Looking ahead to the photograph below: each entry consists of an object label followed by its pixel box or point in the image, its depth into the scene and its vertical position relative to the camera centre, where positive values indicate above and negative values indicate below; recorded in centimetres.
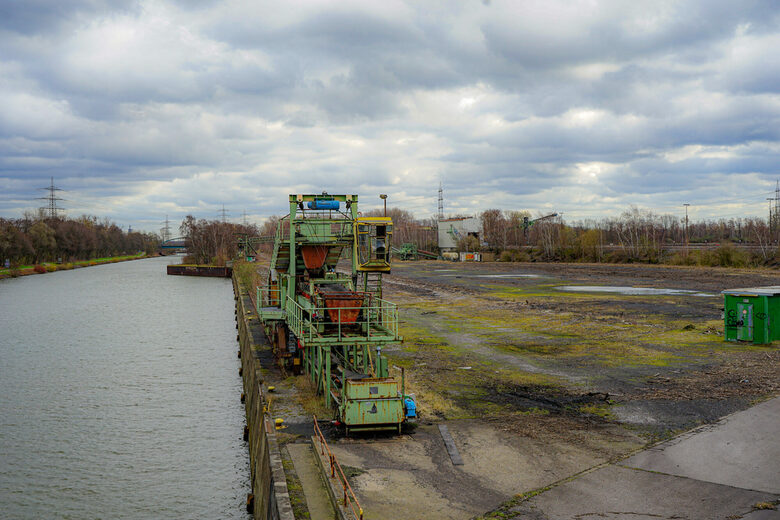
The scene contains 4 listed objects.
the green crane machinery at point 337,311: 1364 -197
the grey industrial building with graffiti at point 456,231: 12988 +406
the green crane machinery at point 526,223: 13362 +567
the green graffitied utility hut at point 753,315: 2464 -332
